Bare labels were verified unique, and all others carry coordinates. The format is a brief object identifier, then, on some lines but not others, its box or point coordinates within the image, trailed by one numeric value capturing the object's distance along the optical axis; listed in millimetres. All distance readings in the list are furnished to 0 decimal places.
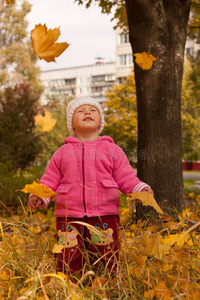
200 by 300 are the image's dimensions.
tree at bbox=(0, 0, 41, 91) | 25297
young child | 2262
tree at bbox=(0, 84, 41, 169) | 11352
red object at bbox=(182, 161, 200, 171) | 30891
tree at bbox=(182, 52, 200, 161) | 23891
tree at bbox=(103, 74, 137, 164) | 19719
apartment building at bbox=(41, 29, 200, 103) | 54562
